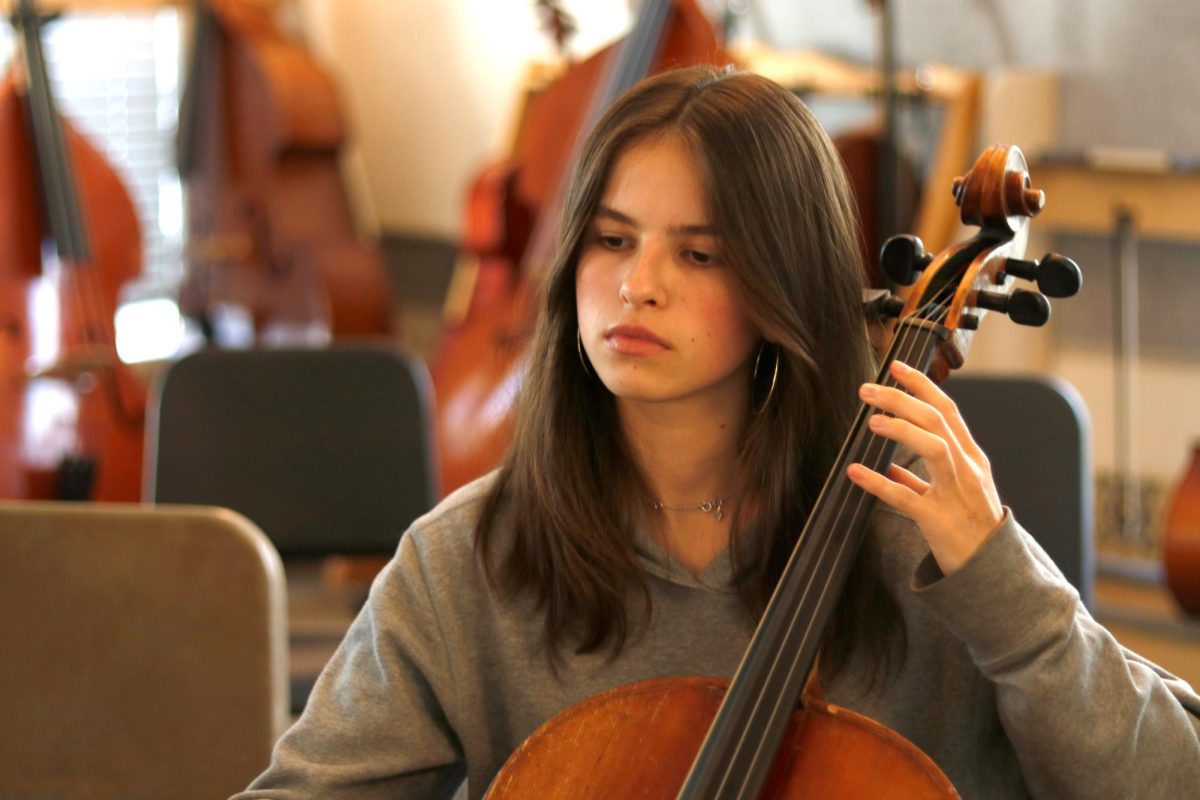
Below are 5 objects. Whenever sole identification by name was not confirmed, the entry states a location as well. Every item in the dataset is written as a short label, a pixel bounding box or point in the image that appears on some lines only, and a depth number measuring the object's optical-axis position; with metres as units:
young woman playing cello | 2.19
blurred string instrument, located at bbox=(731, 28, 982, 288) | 5.94
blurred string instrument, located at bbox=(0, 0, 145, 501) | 5.13
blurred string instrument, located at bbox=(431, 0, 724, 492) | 5.03
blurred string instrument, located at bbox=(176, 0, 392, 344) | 7.79
